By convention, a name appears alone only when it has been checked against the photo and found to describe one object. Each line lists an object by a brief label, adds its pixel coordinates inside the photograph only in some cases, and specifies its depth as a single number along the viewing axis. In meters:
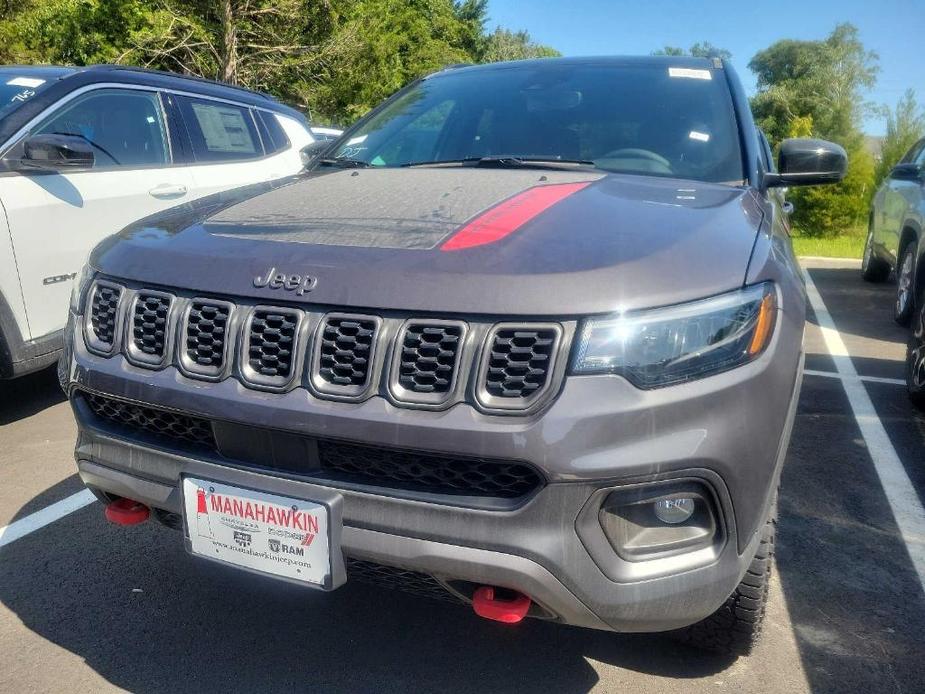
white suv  3.88
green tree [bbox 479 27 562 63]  54.54
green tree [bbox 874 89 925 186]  17.19
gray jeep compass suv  1.68
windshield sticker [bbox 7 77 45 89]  4.32
